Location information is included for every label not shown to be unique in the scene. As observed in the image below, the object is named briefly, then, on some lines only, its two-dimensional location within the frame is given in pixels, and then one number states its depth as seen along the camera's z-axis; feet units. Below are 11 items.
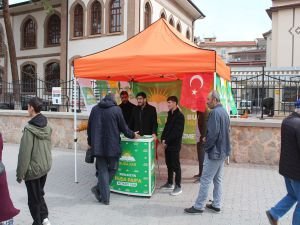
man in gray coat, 12.46
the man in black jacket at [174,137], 15.47
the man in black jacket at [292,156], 10.02
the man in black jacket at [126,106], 19.79
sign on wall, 28.80
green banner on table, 15.01
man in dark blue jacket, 14.07
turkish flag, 16.39
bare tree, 45.08
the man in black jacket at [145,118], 17.40
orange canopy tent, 14.99
